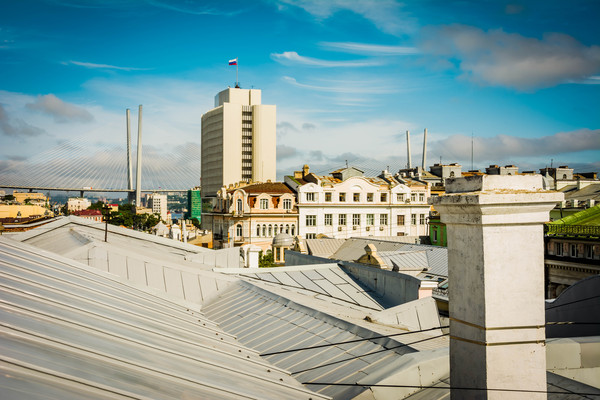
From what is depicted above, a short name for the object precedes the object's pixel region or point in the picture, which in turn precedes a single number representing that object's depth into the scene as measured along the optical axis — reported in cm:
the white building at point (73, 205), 19235
